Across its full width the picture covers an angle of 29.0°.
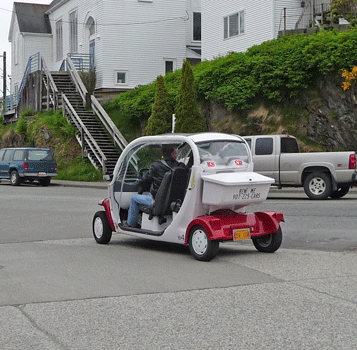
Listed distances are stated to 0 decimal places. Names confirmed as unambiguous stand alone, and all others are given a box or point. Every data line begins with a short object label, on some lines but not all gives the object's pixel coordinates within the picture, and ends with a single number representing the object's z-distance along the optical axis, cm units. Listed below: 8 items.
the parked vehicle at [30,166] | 3222
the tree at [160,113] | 3203
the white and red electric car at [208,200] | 954
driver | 1048
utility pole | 5653
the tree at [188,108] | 2998
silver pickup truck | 2031
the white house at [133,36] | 4234
